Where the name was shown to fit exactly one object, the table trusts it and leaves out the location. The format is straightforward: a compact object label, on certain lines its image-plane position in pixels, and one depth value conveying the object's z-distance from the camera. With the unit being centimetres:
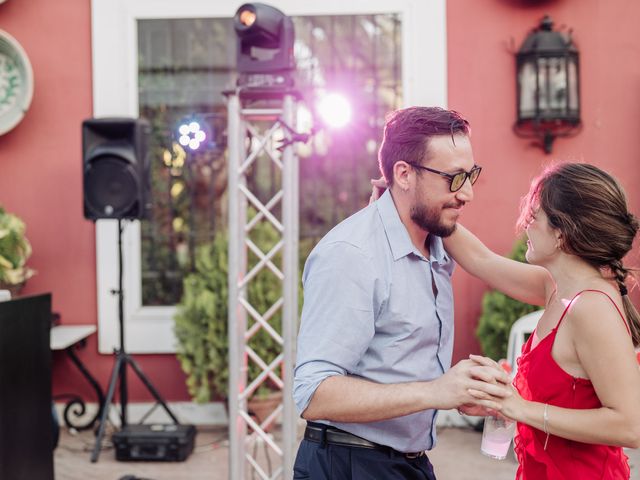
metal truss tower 410
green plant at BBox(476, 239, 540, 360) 561
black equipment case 525
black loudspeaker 541
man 186
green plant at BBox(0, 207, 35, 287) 554
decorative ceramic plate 601
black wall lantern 574
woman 192
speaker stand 527
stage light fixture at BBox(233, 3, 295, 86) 405
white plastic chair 525
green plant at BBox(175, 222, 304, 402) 568
